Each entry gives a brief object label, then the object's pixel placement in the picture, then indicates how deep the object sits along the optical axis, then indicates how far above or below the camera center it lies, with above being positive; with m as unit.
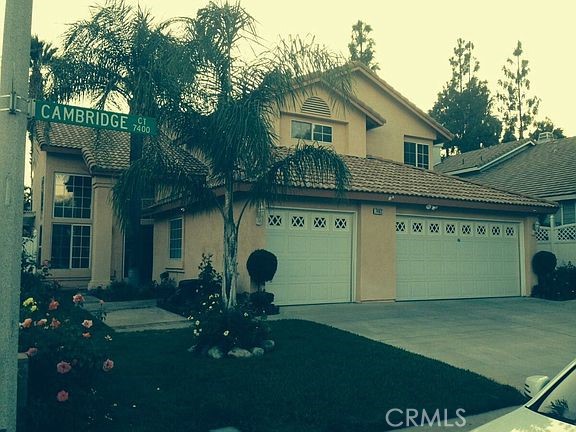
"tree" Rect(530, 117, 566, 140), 46.50 +10.71
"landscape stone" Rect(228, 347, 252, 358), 7.76 -1.51
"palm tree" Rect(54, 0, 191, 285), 14.23 +5.11
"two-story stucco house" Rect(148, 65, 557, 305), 13.08 +0.48
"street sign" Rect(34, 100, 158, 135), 4.29 +1.10
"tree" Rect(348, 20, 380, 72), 42.38 +16.39
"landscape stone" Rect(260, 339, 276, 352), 8.18 -1.47
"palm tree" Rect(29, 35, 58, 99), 15.03 +6.79
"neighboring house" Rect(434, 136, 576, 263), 17.98 +3.67
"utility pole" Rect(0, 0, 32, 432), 3.76 +0.48
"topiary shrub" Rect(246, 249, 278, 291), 11.87 -0.37
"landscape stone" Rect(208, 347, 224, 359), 7.75 -1.51
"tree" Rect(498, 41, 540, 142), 46.41 +13.09
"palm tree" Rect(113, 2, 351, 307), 8.30 +2.00
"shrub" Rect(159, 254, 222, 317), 12.28 -0.98
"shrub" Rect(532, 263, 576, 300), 15.49 -1.05
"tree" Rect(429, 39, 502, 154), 47.28 +12.77
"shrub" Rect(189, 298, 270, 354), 7.99 -1.23
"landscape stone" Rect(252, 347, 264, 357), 7.89 -1.52
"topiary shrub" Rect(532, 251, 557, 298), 16.08 -0.53
